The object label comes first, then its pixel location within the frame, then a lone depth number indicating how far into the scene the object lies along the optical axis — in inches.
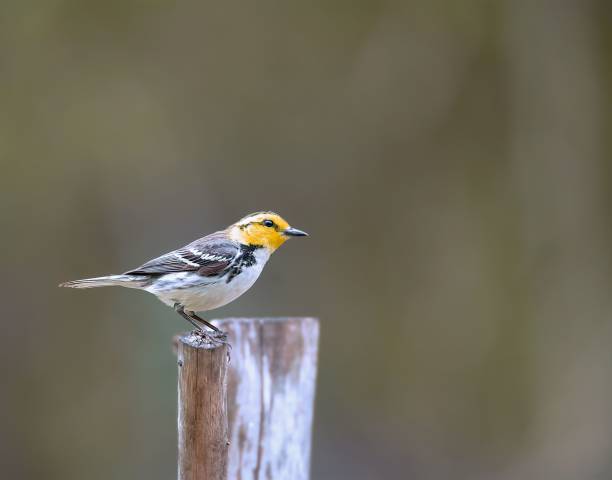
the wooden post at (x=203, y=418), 288.8
